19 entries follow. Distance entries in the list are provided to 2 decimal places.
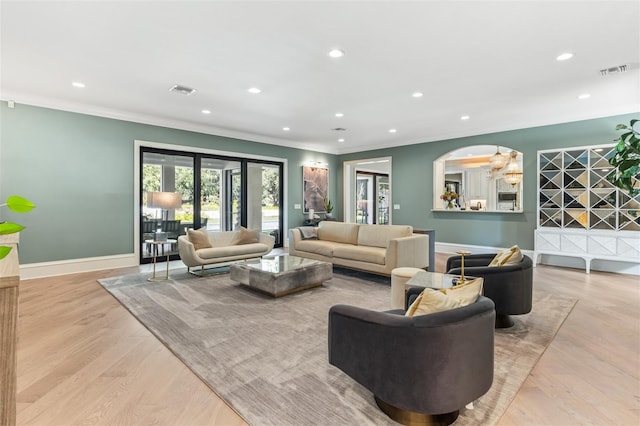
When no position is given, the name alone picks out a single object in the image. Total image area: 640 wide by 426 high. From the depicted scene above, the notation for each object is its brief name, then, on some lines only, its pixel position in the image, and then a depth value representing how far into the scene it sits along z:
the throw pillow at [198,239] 5.40
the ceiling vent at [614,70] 3.78
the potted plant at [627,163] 3.32
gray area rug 1.92
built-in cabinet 5.23
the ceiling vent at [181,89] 4.48
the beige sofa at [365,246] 4.77
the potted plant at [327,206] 9.33
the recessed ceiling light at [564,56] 3.45
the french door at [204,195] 6.22
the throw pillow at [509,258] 3.18
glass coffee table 4.05
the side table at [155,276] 4.96
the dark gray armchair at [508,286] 3.04
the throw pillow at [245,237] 6.11
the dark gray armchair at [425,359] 1.64
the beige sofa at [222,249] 5.17
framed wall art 8.91
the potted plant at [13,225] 0.80
